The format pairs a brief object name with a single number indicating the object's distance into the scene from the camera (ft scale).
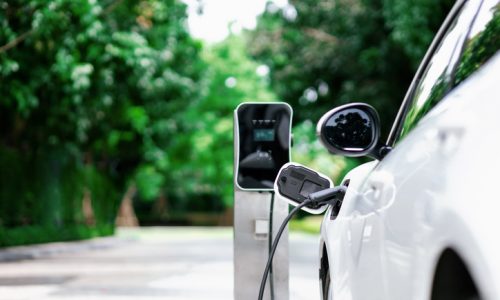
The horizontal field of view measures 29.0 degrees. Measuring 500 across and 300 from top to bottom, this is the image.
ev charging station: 20.08
